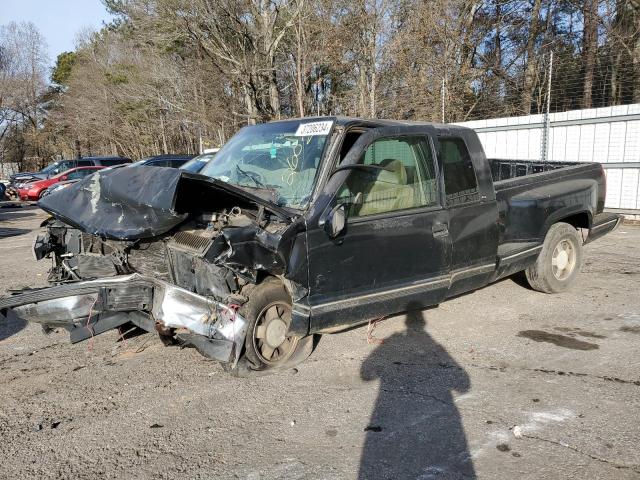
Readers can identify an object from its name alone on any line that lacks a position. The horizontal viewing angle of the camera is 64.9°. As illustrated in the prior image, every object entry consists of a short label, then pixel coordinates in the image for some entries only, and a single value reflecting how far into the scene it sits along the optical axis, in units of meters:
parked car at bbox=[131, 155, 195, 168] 15.32
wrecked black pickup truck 3.61
